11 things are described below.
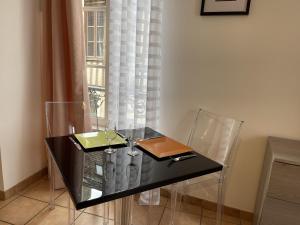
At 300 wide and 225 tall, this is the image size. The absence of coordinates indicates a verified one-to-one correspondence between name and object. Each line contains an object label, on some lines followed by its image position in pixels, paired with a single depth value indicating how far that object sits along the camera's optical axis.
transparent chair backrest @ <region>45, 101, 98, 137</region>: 2.12
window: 2.36
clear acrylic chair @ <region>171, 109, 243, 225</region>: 1.82
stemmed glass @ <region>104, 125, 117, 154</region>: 1.36
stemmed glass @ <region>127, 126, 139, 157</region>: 1.34
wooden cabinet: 1.50
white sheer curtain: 1.92
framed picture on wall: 1.75
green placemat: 1.41
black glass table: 0.98
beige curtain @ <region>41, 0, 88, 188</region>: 2.05
